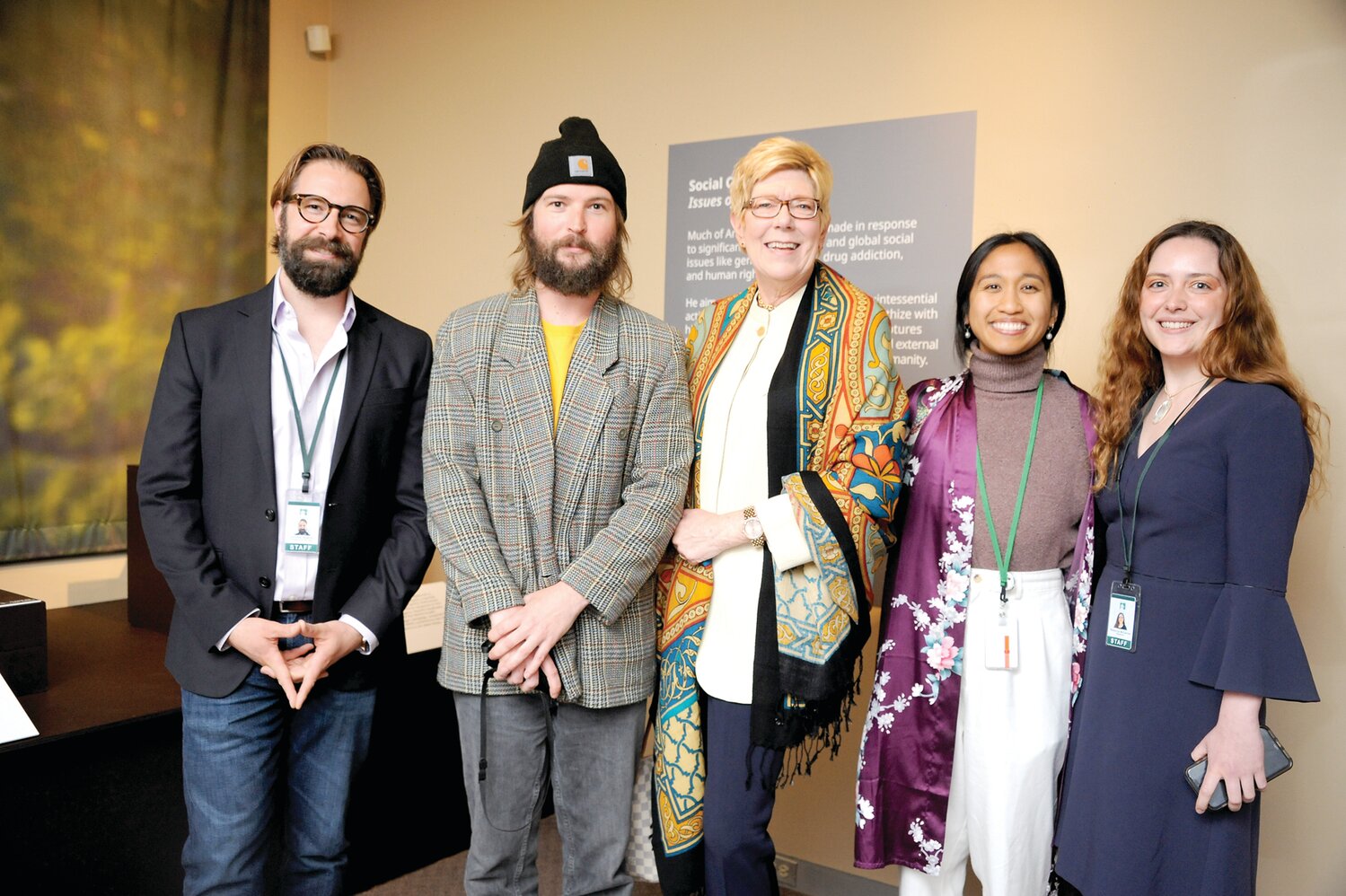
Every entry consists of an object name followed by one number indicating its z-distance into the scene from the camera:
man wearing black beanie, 1.96
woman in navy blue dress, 1.85
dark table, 2.37
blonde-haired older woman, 1.99
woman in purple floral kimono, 2.06
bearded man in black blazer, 2.01
